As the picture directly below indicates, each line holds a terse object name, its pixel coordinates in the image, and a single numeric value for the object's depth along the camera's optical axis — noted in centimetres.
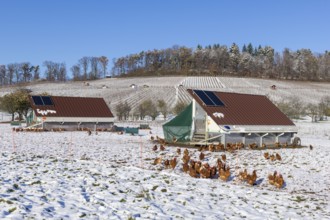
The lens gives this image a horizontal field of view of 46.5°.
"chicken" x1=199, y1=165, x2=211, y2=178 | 1608
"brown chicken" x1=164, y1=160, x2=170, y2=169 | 1784
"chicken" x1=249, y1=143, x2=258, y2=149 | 2565
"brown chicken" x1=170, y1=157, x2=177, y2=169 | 1755
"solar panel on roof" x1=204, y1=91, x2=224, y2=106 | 2883
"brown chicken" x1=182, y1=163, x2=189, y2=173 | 1708
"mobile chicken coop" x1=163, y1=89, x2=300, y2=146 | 2669
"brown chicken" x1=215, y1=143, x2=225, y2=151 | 2417
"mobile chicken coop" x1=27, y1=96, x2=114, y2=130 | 3891
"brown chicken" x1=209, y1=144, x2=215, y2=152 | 2362
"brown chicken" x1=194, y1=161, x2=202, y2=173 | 1648
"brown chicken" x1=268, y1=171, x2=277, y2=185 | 1532
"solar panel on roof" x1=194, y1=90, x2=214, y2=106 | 2808
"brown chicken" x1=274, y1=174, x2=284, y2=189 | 1500
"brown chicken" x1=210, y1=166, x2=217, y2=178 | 1625
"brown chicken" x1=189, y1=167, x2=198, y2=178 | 1617
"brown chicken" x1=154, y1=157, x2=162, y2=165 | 1855
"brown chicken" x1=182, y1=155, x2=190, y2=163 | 1853
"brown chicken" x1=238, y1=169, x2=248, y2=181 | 1579
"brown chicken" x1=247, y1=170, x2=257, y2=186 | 1539
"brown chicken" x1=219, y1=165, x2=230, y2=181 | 1591
